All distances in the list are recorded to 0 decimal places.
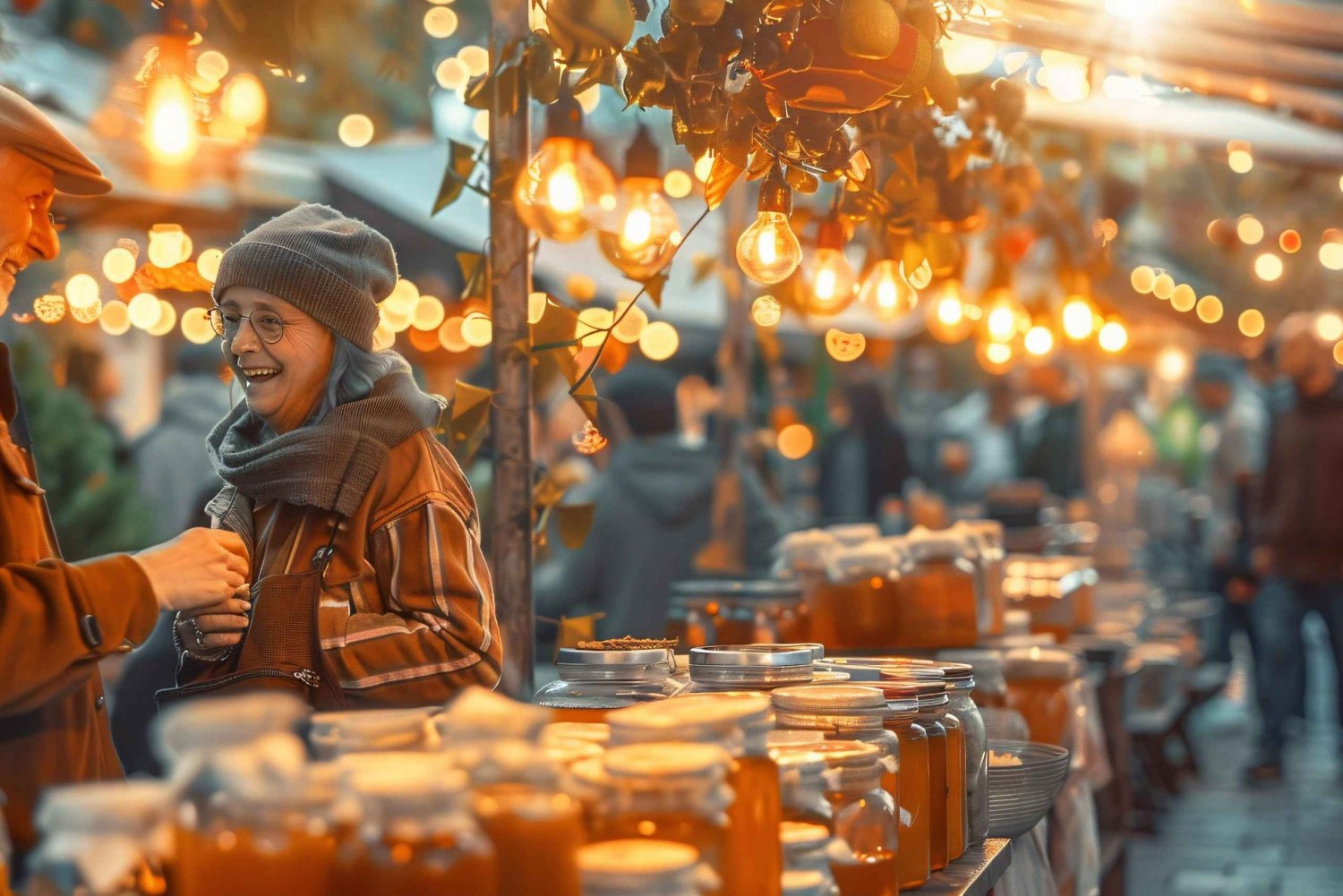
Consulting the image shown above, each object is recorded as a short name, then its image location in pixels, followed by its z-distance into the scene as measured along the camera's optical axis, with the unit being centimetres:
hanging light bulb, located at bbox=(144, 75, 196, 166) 312
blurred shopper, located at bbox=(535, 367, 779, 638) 570
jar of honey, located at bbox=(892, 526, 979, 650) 384
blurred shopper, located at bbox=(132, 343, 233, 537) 614
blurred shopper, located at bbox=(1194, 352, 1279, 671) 884
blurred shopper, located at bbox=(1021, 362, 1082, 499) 1001
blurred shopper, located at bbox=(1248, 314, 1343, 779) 738
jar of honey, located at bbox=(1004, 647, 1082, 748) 360
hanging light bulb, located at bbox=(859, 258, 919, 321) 372
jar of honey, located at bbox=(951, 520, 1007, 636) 400
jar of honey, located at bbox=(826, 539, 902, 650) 380
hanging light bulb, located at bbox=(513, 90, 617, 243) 276
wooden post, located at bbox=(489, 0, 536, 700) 293
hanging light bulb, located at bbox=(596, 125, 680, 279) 288
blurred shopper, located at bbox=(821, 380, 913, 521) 914
